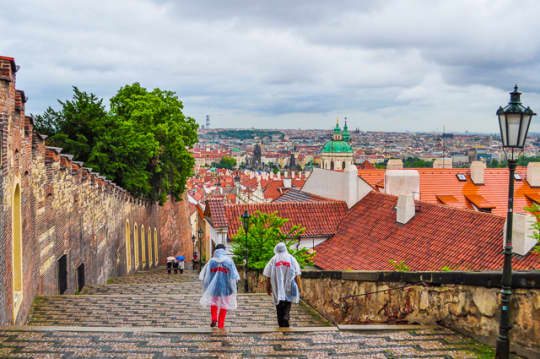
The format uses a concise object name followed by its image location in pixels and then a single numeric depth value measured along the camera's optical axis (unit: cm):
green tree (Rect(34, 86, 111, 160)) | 2777
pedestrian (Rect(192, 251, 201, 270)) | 3378
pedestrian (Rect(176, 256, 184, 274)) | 2948
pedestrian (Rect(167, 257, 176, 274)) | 2954
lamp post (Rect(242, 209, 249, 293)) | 1591
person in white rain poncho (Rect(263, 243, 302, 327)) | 800
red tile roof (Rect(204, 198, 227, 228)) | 2320
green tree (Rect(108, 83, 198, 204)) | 3108
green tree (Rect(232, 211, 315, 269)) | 1645
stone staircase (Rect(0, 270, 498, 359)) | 623
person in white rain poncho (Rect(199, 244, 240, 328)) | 798
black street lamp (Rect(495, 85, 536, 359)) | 586
